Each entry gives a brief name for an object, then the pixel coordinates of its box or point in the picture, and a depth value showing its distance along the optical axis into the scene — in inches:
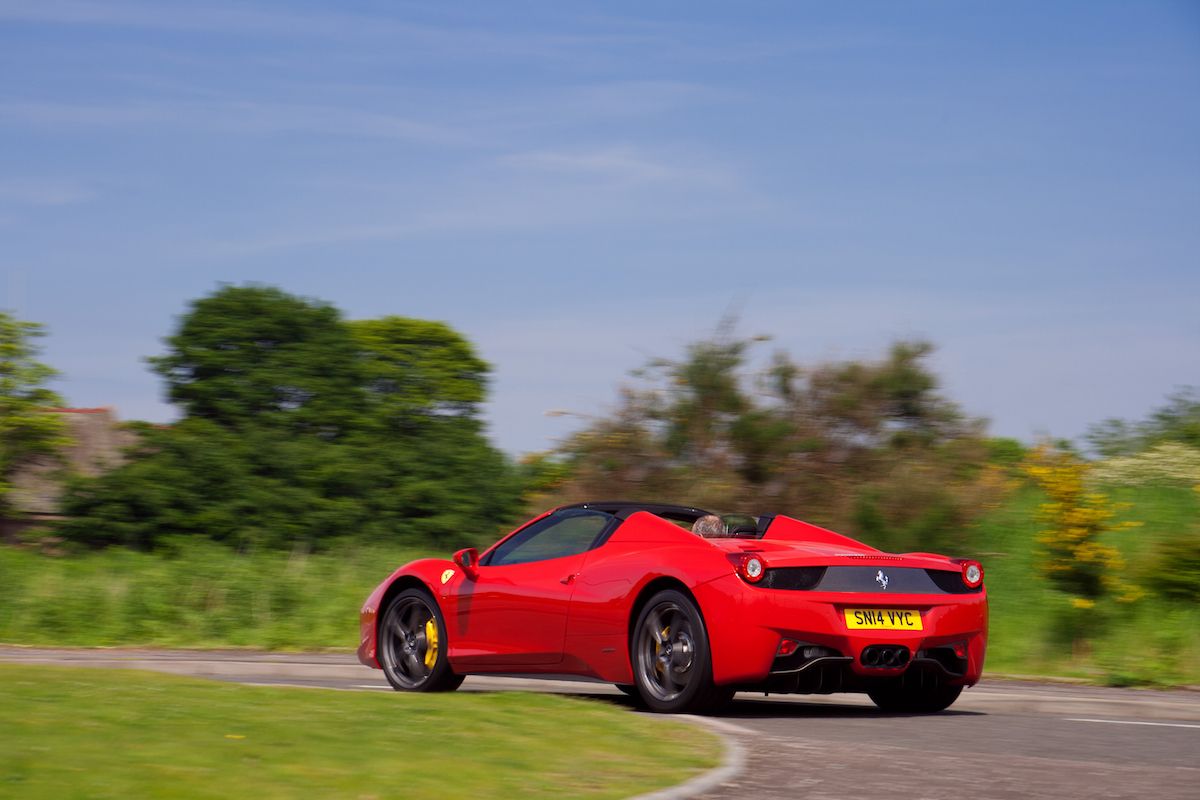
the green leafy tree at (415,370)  1892.2
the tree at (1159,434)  1209.4
